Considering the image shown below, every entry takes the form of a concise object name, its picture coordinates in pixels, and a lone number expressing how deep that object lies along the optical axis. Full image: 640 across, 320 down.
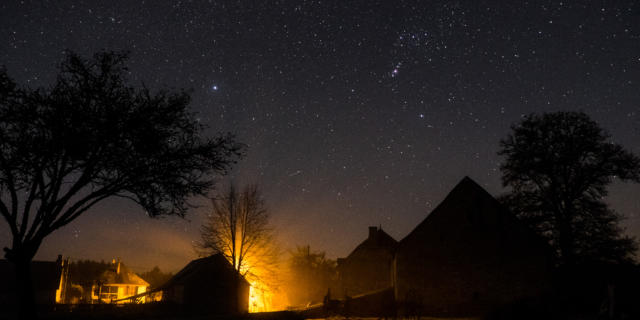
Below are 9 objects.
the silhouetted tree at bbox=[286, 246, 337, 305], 83.88
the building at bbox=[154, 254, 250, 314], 40.44
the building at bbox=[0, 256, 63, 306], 50.53
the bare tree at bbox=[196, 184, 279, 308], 36.42
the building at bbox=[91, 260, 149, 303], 61.22
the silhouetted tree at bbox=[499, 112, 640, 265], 29.12
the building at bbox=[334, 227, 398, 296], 45.62
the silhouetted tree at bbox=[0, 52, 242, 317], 12.90
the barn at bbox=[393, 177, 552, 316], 28.19
